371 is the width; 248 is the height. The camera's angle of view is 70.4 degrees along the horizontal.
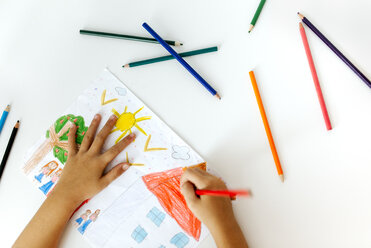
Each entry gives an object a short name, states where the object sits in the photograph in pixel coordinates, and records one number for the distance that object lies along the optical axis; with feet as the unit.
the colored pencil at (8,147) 2.14
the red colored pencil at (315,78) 1.78
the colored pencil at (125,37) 2.05
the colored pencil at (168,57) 1.98
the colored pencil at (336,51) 1.77
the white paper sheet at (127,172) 1.85
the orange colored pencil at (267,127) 1.78
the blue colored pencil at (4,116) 2.22
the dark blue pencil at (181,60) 1.91
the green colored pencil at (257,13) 1.94
